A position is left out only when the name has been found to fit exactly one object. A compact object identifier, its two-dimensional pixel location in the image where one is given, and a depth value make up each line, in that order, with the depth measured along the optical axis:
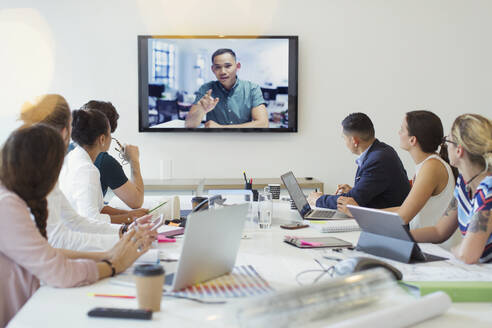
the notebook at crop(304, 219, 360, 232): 2.33
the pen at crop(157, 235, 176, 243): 2.05
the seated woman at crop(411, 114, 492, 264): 1.74
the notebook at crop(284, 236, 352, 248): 1.98
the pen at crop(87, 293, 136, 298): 1.35
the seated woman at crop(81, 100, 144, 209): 2.82
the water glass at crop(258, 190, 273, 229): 2.45
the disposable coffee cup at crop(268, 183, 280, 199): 3.46
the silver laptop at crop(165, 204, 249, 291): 1.32
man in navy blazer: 3.08
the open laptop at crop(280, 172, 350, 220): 2.78
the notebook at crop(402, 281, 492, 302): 1.32
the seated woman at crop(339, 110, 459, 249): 2.46
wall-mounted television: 4.48
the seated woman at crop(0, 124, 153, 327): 1.39
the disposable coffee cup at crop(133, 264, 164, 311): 1.21
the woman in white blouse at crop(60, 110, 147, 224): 2.45
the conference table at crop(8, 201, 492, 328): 1.17
